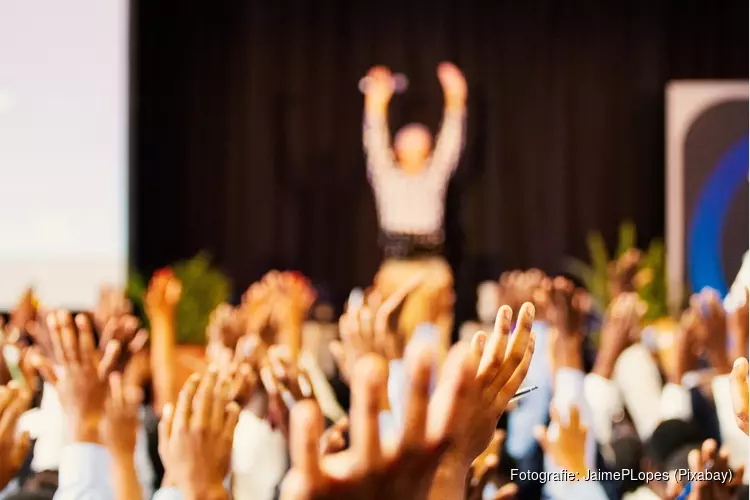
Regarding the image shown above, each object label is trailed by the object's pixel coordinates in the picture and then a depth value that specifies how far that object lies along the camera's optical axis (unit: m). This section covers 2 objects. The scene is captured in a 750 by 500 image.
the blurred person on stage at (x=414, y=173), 11.46
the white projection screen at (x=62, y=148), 9.13
